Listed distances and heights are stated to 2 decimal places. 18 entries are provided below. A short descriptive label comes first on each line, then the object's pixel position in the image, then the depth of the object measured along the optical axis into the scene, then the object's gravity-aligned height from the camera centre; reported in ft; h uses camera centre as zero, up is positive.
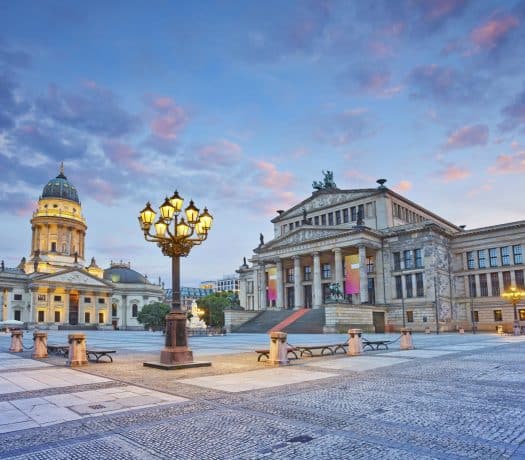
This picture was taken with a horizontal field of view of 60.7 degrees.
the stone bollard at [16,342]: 86.02 -8.24
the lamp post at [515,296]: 130.31 -3.79
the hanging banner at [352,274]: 192.45 +6.41
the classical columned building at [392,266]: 181.98 +9.24
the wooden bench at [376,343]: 75.10 -9.37
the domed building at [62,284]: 344.90 +11.77
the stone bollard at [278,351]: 56.08 -7.46
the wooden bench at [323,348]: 64.03 -8.99
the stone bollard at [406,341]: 78.43 -9.36
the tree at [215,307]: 321.73 -10.07
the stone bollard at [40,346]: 72.38 -7.63
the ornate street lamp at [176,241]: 53.42 +6.75
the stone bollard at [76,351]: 57.77 -6.96
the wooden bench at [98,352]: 59.83 -7.29
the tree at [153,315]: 339.98 -15.17
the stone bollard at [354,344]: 68.59 -8.38
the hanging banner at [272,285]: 227.20 +3.24
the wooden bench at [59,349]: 71.39 -8.26
